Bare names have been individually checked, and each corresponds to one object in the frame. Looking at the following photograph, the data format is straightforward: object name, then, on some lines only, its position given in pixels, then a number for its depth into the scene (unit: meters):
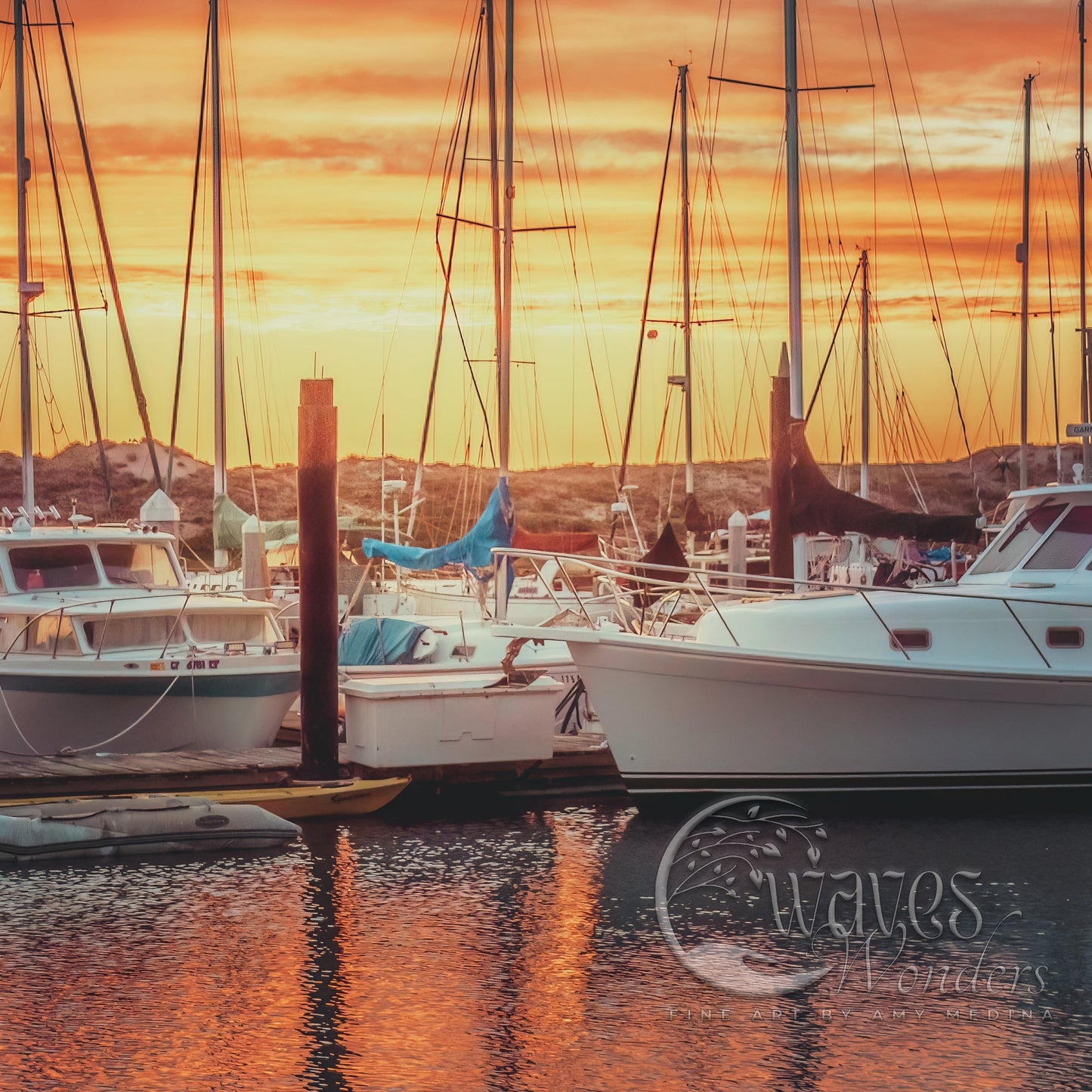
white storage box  16.41
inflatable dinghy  14.40
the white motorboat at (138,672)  17.53
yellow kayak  15.59
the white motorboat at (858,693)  15.91
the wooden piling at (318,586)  16.30
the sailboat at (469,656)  16.47
